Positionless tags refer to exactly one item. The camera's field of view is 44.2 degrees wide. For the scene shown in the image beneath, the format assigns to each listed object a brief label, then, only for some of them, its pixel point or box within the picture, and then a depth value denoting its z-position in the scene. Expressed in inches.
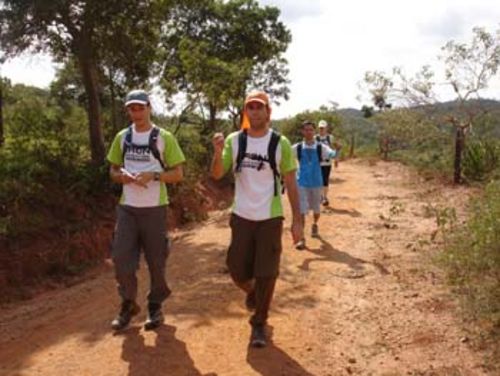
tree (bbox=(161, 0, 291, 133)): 808.9
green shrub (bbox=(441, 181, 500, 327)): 217.3
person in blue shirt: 355.9
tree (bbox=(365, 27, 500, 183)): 652.1
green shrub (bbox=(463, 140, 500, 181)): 586.6
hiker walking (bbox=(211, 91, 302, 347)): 188.2
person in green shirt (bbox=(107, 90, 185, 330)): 200.1
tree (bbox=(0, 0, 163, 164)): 422.0
